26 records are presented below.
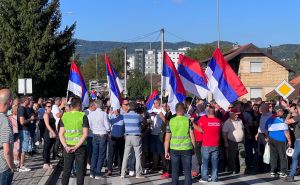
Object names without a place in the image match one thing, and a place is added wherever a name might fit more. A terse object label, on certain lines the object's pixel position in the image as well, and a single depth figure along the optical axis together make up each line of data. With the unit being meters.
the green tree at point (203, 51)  109.56
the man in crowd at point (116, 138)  13.99
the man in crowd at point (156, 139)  14.39
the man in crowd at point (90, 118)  13.46
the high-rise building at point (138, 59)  164.89
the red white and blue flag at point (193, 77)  13.78
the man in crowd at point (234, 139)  14.14
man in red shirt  12.84
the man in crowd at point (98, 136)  13.38
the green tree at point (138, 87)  71.50
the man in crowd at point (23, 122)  13.94
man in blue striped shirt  13.51
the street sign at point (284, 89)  19.16
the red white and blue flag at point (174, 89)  13.09
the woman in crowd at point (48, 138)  14.54
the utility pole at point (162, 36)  32.63
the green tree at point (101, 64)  117.69
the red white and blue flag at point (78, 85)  16.39
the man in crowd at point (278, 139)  13.63
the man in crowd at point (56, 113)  14.51
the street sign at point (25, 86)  25.55
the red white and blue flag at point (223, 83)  13.73
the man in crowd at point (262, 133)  14.65
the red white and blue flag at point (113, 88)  14.96
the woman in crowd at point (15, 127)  11.05
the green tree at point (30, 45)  39.00
